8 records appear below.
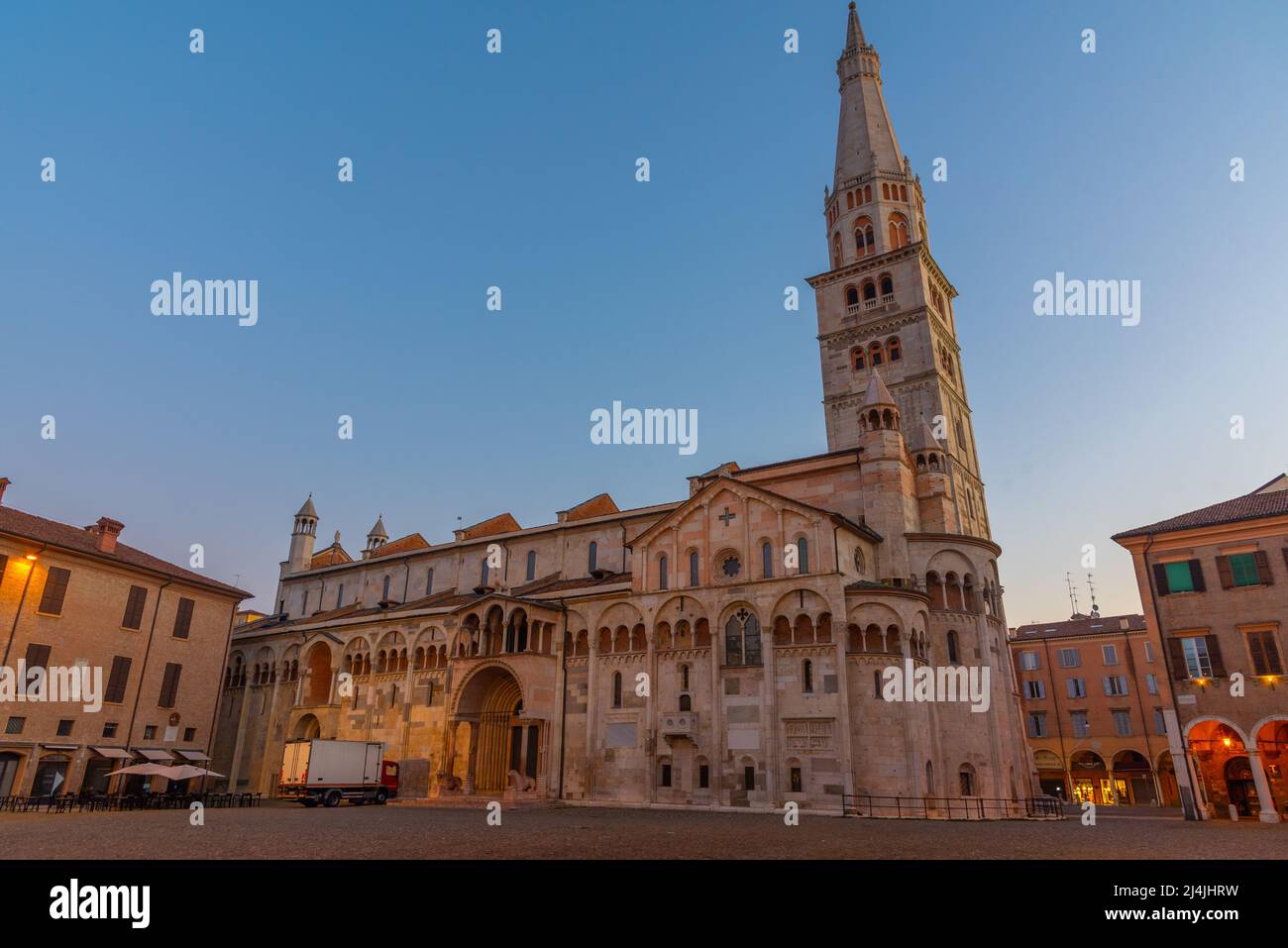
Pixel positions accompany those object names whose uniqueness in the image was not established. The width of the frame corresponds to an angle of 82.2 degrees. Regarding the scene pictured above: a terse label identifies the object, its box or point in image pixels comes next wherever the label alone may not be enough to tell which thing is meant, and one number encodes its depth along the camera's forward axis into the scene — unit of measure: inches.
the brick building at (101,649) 1314.0
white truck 1336.1
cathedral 1234.6
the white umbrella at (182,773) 1274.6
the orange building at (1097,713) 1984.7
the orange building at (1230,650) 1052.5
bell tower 1760.6
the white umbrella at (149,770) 1237.1
